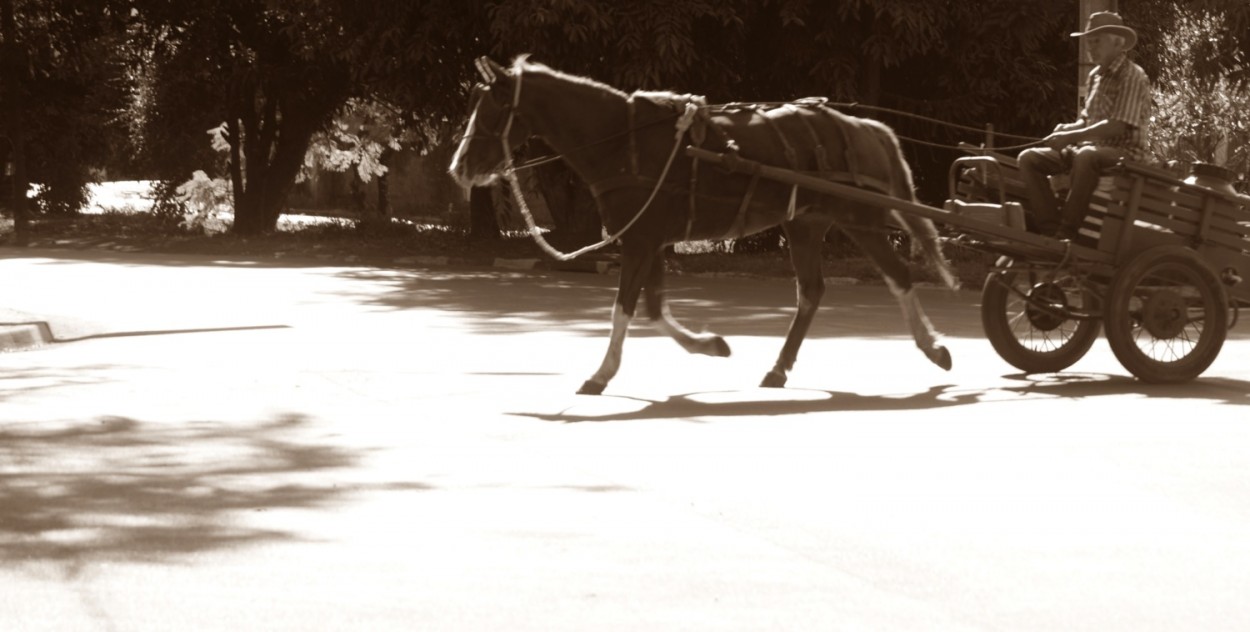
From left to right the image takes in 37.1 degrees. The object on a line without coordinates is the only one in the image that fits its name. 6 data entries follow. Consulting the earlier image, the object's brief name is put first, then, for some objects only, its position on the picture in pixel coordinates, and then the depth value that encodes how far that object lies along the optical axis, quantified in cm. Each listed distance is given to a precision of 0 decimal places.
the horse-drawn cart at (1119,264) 1205
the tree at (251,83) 3366
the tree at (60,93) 3619
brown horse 1205
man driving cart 1222
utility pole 1872
